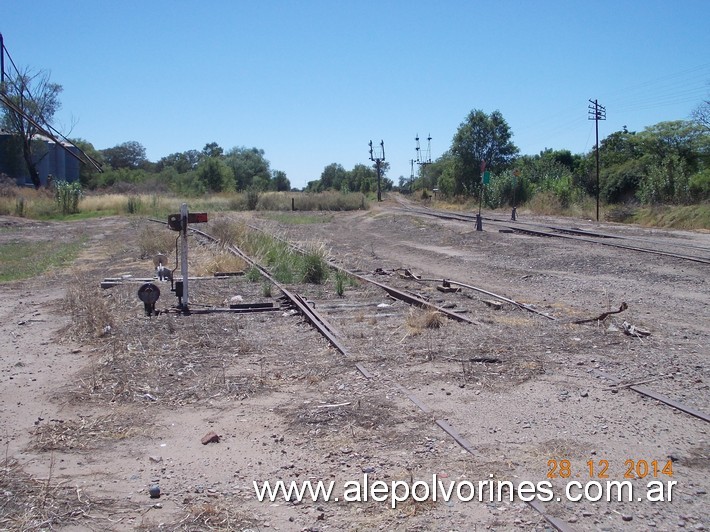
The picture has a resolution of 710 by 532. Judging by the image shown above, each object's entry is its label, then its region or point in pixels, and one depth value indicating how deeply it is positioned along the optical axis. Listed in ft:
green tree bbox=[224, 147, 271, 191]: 340.18
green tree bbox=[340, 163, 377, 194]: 343.96
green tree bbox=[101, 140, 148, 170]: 406.62
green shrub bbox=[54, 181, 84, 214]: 165.48
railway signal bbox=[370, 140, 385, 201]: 276.41
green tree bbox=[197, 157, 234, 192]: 264.31
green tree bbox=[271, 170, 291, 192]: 389.80
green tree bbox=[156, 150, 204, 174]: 399.59
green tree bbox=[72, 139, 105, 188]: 306.35
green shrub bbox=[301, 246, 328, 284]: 48.88
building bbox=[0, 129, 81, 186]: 231.30
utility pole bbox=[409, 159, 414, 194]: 393.33
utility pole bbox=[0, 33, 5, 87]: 30.58
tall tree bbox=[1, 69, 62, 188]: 209.95
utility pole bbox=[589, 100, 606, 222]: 143.95
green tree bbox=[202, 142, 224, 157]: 424.46
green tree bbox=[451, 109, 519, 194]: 234.58
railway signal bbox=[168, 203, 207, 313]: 34.86
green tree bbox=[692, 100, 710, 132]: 160.21
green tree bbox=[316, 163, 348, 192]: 393.76
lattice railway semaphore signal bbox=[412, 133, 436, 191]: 367.25
